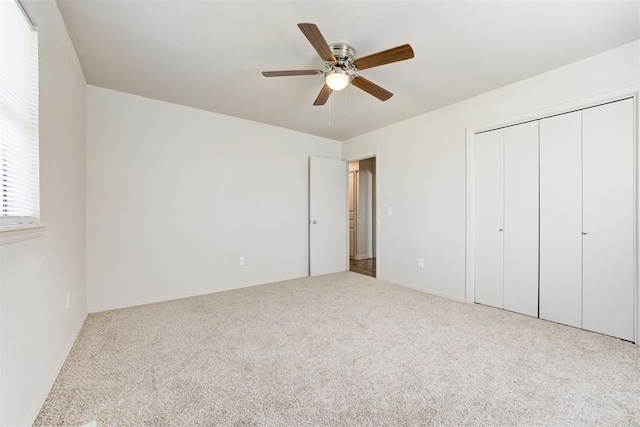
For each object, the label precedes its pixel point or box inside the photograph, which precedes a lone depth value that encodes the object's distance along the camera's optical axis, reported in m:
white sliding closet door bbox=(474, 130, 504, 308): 2.94
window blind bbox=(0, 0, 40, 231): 1.19
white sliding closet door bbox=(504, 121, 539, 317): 2.69
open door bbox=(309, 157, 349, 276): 4.42
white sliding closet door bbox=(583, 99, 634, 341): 2.18
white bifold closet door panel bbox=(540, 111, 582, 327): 2.43
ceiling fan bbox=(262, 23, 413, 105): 1.68
